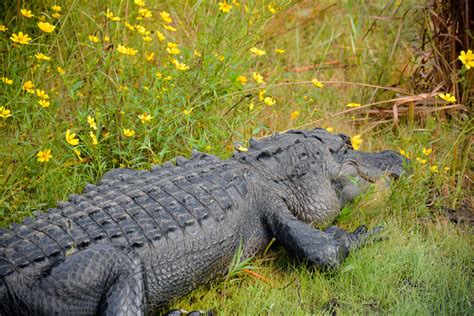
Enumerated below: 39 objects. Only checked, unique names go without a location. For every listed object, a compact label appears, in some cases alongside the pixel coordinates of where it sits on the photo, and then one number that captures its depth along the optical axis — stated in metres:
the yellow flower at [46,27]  7.12
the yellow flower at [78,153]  7.04
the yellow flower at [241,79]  9.06
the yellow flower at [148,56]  8.40
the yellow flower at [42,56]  7.02
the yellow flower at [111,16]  7.23
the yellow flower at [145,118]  7.47
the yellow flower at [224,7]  8.06
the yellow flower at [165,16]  8.39
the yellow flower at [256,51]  8.71
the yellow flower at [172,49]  8.12
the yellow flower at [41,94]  6.95
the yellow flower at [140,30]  7.96
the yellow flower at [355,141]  8.86
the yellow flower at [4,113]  6.50
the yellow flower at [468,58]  8.20
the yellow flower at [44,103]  6.68
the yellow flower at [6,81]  6.98
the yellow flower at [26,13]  7.35
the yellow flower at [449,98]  8.32
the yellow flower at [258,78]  8.59
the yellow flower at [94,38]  7.34
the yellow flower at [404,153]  8.62
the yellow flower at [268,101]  8.55
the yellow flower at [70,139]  6.59
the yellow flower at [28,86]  7.07
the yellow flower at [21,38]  6.96
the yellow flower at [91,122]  6.97
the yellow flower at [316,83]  9.30
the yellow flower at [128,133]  7.50
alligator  5.23
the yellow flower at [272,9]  8.77
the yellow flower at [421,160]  7.92
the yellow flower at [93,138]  7.11
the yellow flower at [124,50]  7.43
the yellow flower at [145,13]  8.03
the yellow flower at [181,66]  7.98
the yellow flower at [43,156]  6.54
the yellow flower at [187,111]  7.86
